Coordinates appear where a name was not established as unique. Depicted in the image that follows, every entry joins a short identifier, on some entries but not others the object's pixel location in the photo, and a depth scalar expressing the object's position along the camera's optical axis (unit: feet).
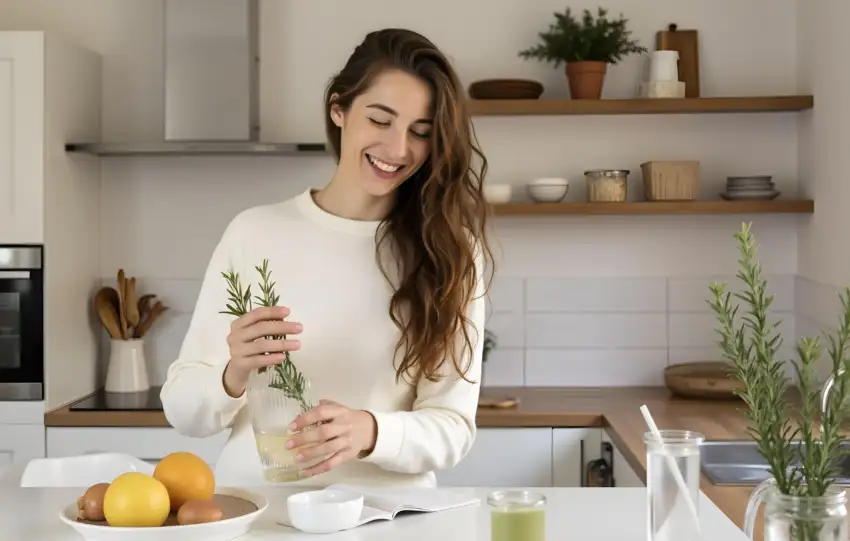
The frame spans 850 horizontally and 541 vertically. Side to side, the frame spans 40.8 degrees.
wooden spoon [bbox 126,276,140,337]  12.39
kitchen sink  9.45
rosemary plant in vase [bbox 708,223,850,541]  2.93
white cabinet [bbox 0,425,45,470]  11.11
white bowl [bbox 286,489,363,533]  4.83
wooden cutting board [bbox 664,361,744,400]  11.60
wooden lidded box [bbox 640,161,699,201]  11.93
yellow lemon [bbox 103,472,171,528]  4.54
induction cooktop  11.34
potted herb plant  12.01
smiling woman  6.26
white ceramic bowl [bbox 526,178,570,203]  12.01
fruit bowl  4.48
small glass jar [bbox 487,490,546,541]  4.11
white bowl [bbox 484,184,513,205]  12.07
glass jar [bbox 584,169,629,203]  11.93
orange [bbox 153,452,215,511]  4.80
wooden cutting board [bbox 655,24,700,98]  12.40
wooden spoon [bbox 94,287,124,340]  12.39
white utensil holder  12.34
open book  5.12
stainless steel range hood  11.88
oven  11.17
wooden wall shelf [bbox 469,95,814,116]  11.89
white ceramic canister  12.12
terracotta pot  11.98
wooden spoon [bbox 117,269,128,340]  12.36
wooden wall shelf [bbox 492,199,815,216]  11.82
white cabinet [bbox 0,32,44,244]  11.12
